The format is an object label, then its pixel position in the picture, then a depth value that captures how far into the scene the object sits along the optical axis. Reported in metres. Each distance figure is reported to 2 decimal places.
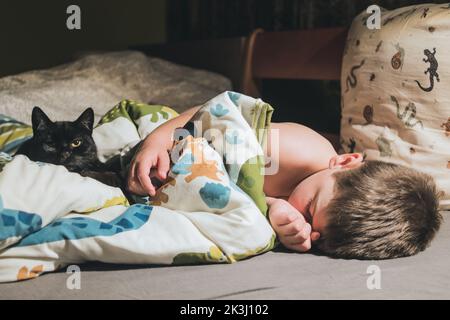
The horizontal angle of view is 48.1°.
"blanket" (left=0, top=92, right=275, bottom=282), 0.78
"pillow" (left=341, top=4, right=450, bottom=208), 1.23
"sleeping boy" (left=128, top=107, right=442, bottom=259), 0.89
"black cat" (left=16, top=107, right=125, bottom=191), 1.27
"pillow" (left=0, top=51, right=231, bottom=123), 1.83
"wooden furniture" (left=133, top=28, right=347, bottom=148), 1.85
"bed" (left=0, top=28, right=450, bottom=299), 0.72
